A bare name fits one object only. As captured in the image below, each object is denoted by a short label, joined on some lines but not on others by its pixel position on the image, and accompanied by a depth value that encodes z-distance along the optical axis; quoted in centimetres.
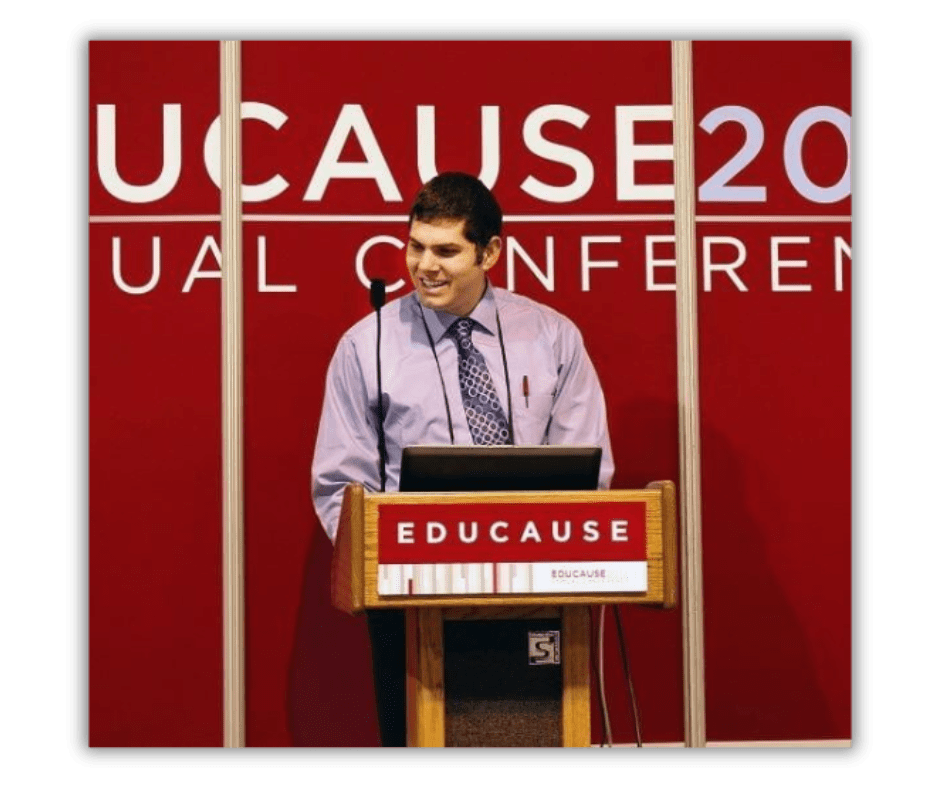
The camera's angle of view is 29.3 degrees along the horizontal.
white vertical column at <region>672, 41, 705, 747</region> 560
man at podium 534
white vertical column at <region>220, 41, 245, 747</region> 554
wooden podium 455
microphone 514
